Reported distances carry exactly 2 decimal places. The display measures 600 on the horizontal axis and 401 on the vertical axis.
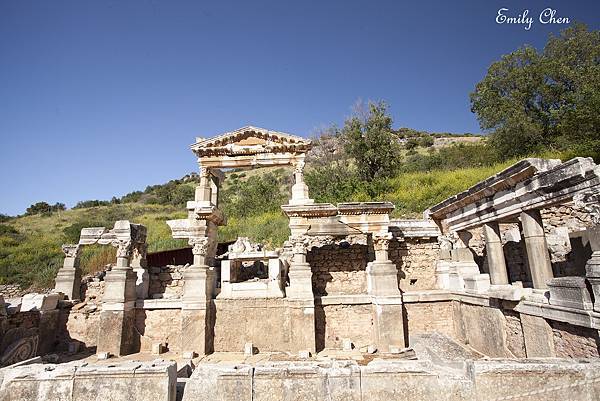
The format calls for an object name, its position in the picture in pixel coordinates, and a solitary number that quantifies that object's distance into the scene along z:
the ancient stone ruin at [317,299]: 3.97
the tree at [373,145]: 23.83
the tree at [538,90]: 21.70
